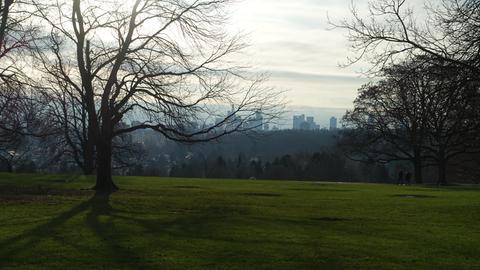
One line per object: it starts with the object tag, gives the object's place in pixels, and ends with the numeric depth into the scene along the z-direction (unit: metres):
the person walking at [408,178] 53.77
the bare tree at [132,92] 26.53
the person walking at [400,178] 53.07
